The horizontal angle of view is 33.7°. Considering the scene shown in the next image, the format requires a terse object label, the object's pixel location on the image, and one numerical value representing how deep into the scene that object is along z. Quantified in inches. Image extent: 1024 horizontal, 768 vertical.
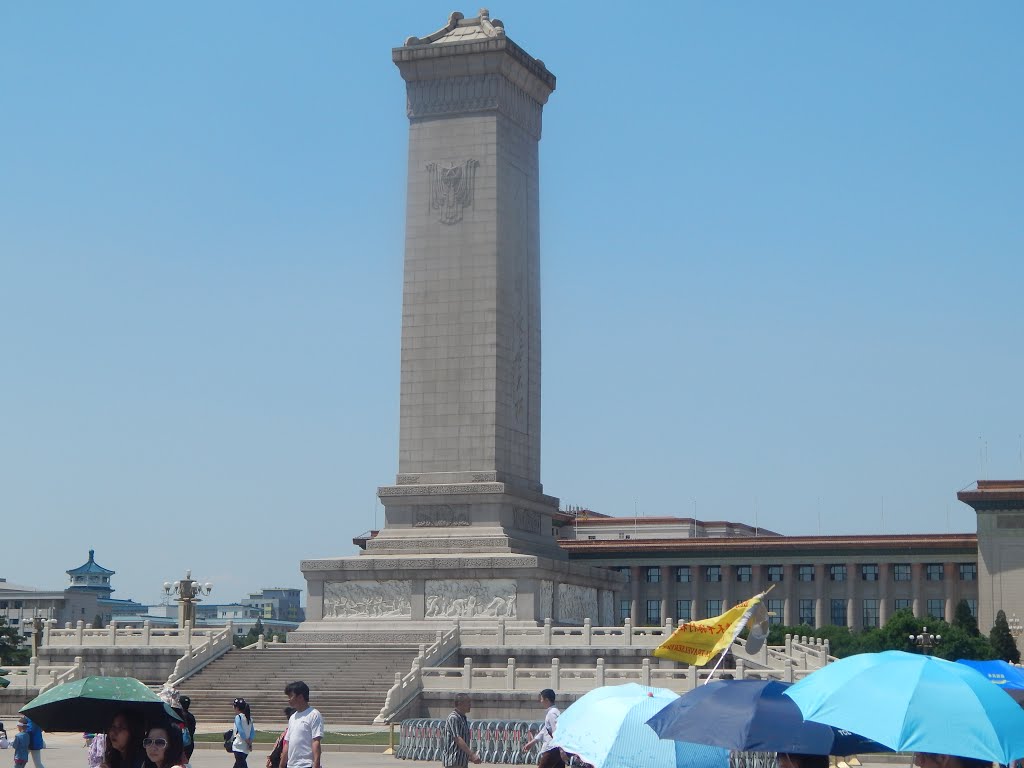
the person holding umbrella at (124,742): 518.3
